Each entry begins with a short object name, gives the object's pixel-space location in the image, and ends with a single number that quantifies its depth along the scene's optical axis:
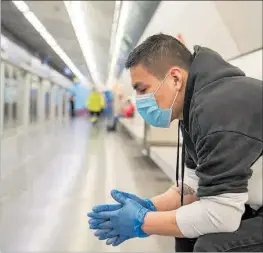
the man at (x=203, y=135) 0.90
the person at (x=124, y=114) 5.85
